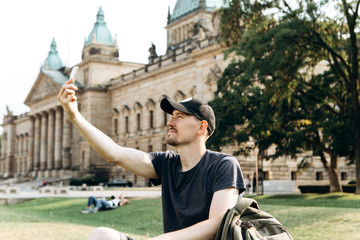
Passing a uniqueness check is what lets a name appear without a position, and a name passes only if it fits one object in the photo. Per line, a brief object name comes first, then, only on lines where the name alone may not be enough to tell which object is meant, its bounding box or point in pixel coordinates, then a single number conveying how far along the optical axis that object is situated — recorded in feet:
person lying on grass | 75.46
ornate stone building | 169.29
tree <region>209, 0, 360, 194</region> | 82.94
